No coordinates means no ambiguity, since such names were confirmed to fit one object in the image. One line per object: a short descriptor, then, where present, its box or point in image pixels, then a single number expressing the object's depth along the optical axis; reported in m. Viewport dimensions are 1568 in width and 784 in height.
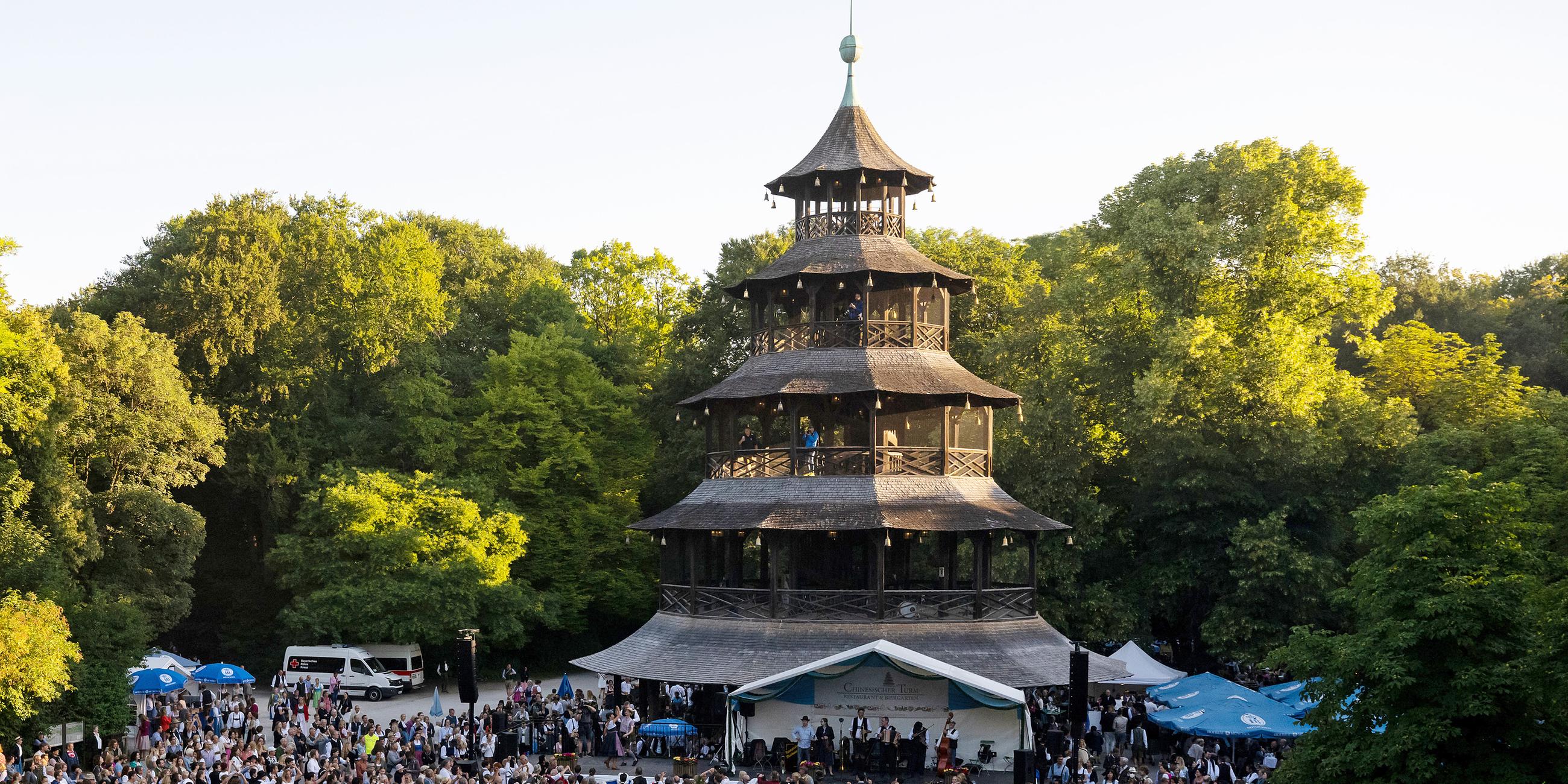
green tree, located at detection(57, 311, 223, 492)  46.31
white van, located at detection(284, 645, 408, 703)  46.91
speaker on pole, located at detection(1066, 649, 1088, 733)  30.06
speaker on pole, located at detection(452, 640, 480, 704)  32.00
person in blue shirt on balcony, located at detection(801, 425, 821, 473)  37.28
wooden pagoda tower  34.84
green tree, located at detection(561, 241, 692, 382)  65.62
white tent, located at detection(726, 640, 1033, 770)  30.91
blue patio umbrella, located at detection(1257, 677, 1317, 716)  31.61
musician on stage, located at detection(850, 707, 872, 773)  31.38
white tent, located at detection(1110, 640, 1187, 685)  37.03
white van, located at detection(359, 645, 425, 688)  47.88
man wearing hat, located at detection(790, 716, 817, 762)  30.98
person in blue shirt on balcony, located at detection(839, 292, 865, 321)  39.38
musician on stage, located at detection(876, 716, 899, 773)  31.22
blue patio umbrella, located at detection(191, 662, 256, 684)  42.62
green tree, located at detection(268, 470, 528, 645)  47.28
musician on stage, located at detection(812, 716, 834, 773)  31.18
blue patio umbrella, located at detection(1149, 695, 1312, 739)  29.89
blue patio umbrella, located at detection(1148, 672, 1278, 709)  31.86
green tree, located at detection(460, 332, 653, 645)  53.28
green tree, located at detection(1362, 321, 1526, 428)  45.62
